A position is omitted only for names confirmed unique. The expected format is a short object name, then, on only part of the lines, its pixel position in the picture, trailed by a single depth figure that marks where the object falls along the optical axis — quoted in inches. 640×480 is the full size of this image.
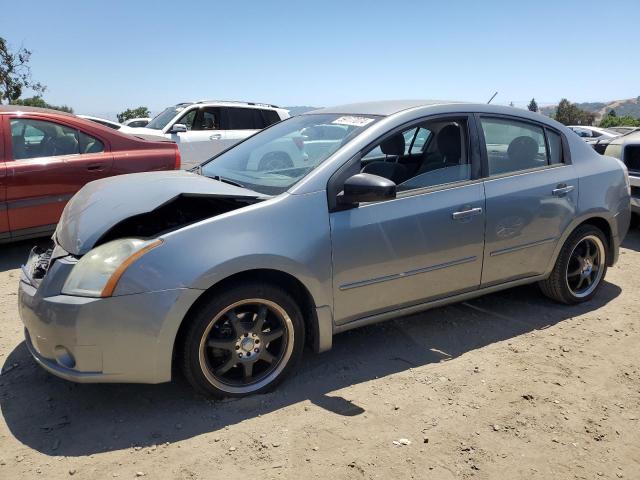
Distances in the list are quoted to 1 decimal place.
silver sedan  101.3
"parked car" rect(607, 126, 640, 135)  829.1
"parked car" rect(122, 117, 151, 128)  684.9
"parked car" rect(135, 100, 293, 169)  404.5
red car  204.2
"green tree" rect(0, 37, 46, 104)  1066.7
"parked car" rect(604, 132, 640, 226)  254.8
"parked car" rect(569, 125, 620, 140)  786.8
